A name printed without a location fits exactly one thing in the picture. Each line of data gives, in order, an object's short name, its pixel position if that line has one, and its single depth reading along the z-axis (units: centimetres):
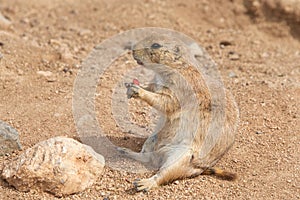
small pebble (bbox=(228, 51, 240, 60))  1587
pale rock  918
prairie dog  985
